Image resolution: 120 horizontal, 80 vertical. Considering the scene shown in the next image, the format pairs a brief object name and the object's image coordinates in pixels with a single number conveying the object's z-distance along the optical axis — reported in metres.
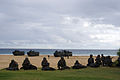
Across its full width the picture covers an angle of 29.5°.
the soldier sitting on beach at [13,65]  27.31
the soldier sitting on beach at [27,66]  27.92
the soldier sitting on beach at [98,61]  33.76
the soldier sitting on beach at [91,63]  31.80
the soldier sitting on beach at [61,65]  28.75
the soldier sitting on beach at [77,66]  29.27
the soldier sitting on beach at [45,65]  26.98
